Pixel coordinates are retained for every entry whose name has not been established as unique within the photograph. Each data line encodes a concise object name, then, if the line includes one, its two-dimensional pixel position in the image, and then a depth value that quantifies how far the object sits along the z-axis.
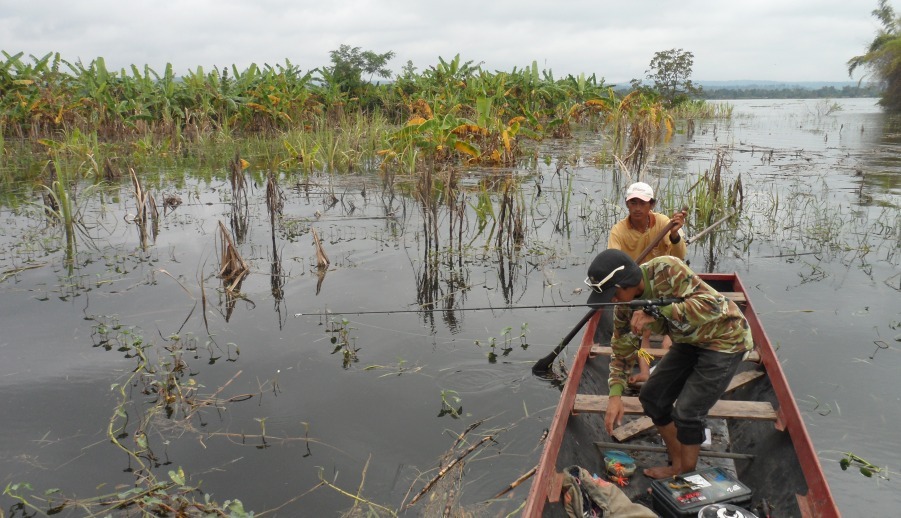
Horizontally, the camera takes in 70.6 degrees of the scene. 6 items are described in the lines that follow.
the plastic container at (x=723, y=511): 2.99
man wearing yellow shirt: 5.29
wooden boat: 3.11
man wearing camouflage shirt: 3.09
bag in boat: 3.12
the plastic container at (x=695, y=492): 3.17
